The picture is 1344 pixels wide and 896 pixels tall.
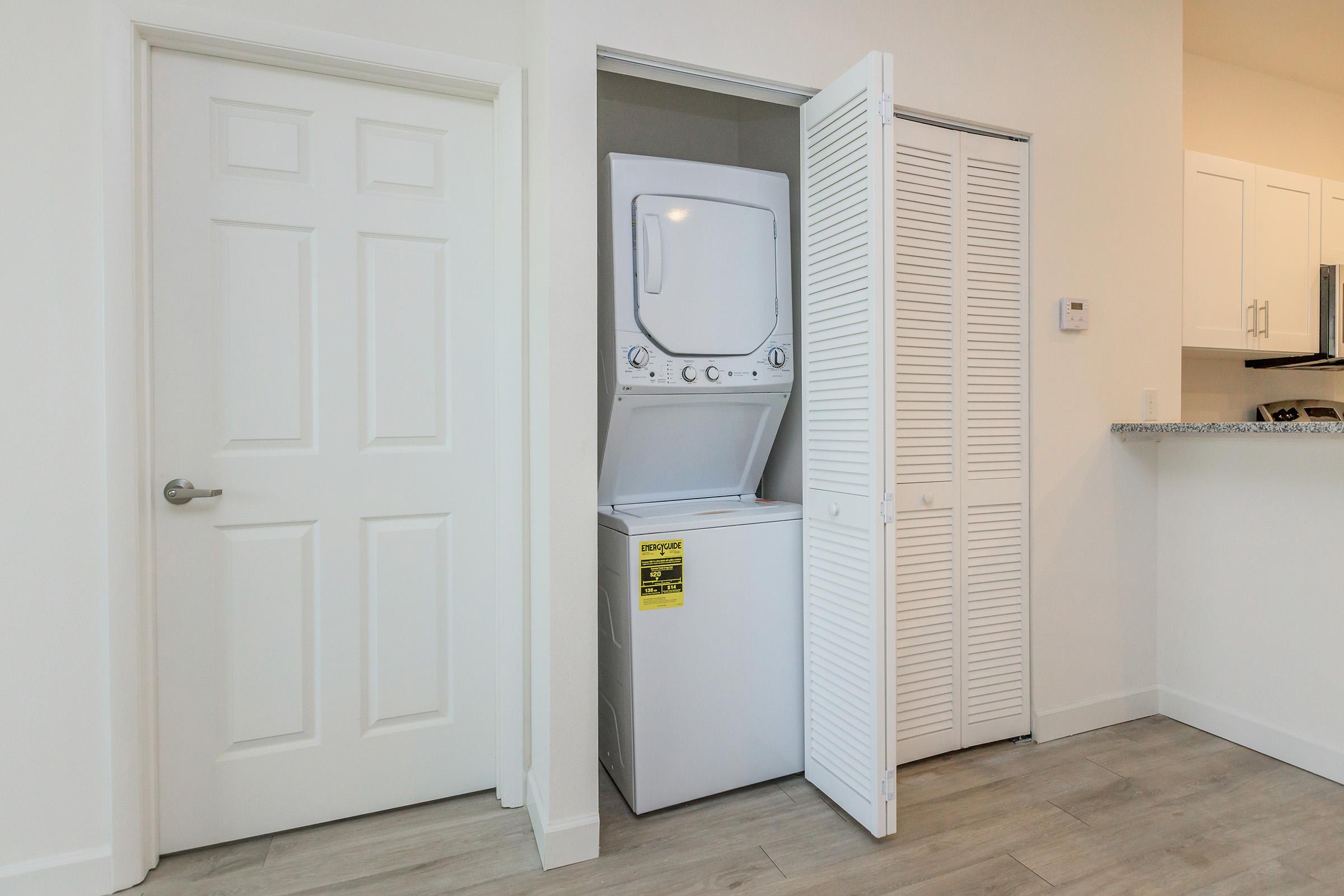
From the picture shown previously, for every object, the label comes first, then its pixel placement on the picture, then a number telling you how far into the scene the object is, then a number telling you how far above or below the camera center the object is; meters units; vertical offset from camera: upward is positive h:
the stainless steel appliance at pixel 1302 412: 3.34 +0.13
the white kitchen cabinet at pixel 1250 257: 2.68 +0.73
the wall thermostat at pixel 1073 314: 2.39 +0.44
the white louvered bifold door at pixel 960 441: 2.18 -0.01
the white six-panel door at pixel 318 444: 1.75 -0.02
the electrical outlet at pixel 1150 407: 2.58 +0.12
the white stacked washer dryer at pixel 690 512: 1.95 -0.23
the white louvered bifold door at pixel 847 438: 1.76 +0.00
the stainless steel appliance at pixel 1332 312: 2.94 +0.54
